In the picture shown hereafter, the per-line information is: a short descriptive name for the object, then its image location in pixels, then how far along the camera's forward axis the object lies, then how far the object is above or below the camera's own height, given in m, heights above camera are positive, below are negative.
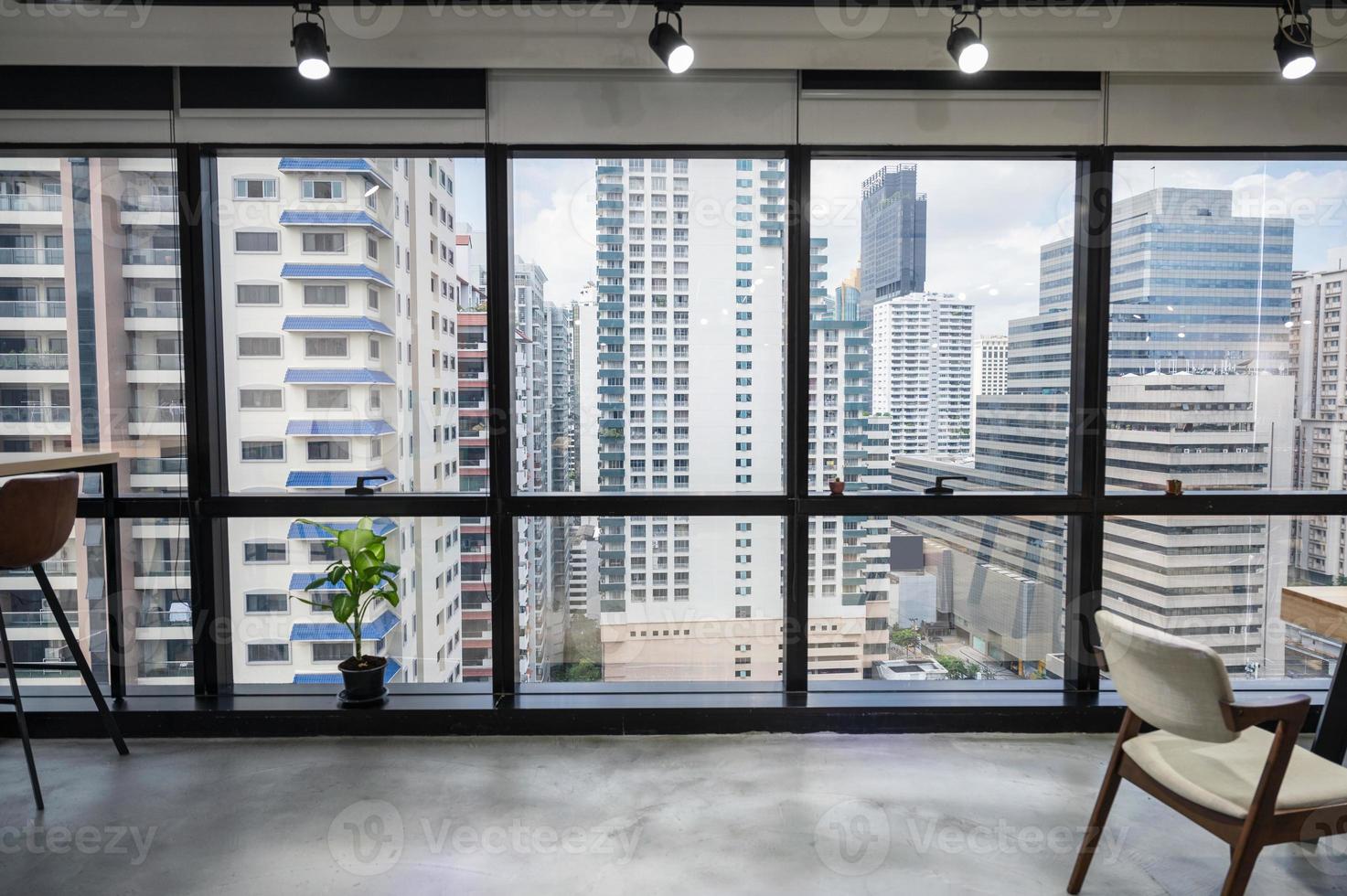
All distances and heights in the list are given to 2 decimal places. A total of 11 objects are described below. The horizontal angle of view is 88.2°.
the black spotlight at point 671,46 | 2.72 +1.46
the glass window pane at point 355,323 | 3.19 +0.43
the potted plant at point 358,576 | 2.91 -0.67
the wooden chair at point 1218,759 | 1.70 -0.95
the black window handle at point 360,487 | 3.19 -0.33
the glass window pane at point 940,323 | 3.20 +0.43
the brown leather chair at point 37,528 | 2.47 -0.41
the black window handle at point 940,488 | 3.20 -0.33
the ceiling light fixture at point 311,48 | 2.69 +1.43
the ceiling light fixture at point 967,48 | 2.71 +1.45
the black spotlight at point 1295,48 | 2.69 +1.43
